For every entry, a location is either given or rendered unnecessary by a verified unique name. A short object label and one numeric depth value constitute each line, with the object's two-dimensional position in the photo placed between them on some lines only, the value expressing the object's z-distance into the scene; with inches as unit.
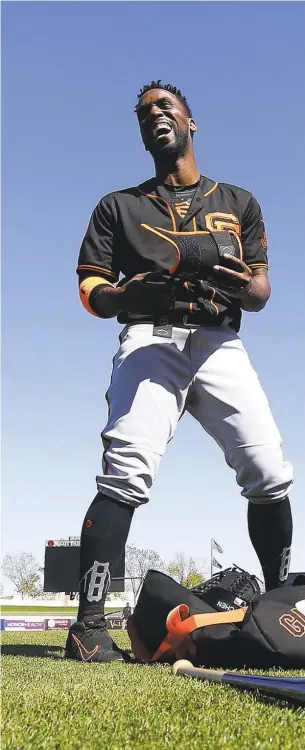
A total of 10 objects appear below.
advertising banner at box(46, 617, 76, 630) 1280.8
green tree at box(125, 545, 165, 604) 2588.6
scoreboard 713.6
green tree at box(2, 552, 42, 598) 2962.6
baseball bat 59.4
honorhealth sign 1350.9
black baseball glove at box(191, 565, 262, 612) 115.5
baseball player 117.6
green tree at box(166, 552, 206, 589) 2677.2
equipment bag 92.4
